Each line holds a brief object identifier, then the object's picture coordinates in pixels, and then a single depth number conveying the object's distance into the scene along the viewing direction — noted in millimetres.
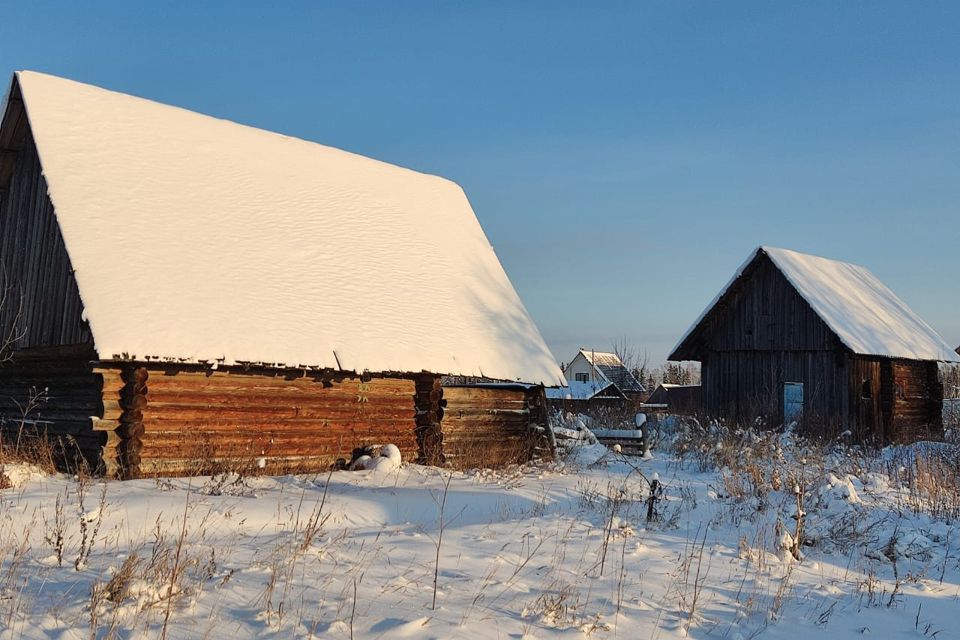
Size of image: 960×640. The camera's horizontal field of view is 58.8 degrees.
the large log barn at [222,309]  12312
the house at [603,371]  59906
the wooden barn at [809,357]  23766
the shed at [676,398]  28162
